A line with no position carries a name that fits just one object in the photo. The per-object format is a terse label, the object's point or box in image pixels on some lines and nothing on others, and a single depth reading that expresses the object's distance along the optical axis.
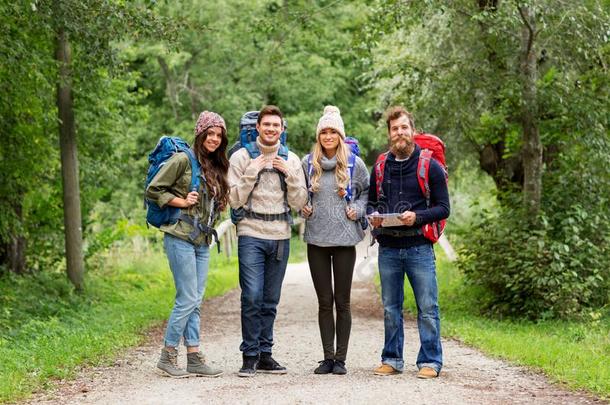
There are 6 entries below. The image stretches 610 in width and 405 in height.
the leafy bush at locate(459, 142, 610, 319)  23.98
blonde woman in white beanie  15.12
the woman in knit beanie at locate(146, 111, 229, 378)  14.76
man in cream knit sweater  15.01
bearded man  14.91
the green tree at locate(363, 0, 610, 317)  23.81
